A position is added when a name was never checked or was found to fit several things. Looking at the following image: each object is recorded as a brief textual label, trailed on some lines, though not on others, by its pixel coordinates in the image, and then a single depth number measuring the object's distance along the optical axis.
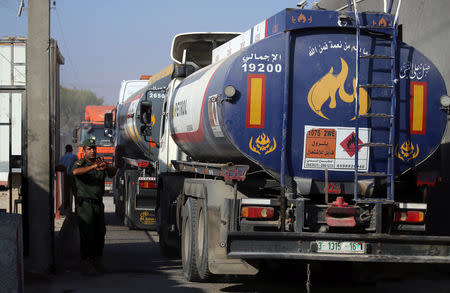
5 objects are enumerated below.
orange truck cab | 32.44
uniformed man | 11.33
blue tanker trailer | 8.73
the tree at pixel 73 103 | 134.77
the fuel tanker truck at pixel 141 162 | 16.78
